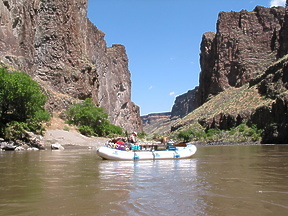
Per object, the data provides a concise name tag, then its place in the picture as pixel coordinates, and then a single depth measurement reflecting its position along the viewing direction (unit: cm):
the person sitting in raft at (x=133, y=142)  1972
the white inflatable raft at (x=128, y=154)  1872
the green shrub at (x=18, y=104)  2878
